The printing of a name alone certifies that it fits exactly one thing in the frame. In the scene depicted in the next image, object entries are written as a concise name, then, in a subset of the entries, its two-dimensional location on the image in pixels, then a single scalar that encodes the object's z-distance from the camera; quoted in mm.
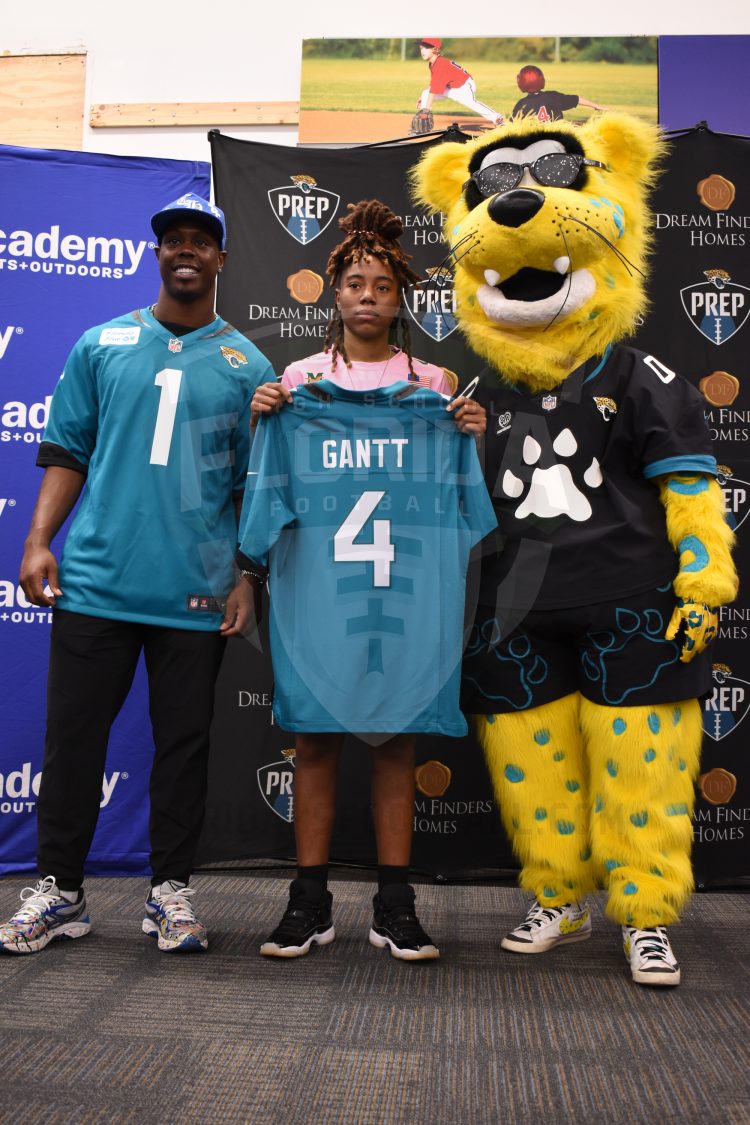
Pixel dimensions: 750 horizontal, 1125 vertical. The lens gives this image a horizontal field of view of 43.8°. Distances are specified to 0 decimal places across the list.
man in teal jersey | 1918
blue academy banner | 2588
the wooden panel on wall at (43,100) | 3984
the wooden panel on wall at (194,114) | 3934
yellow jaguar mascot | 1834
